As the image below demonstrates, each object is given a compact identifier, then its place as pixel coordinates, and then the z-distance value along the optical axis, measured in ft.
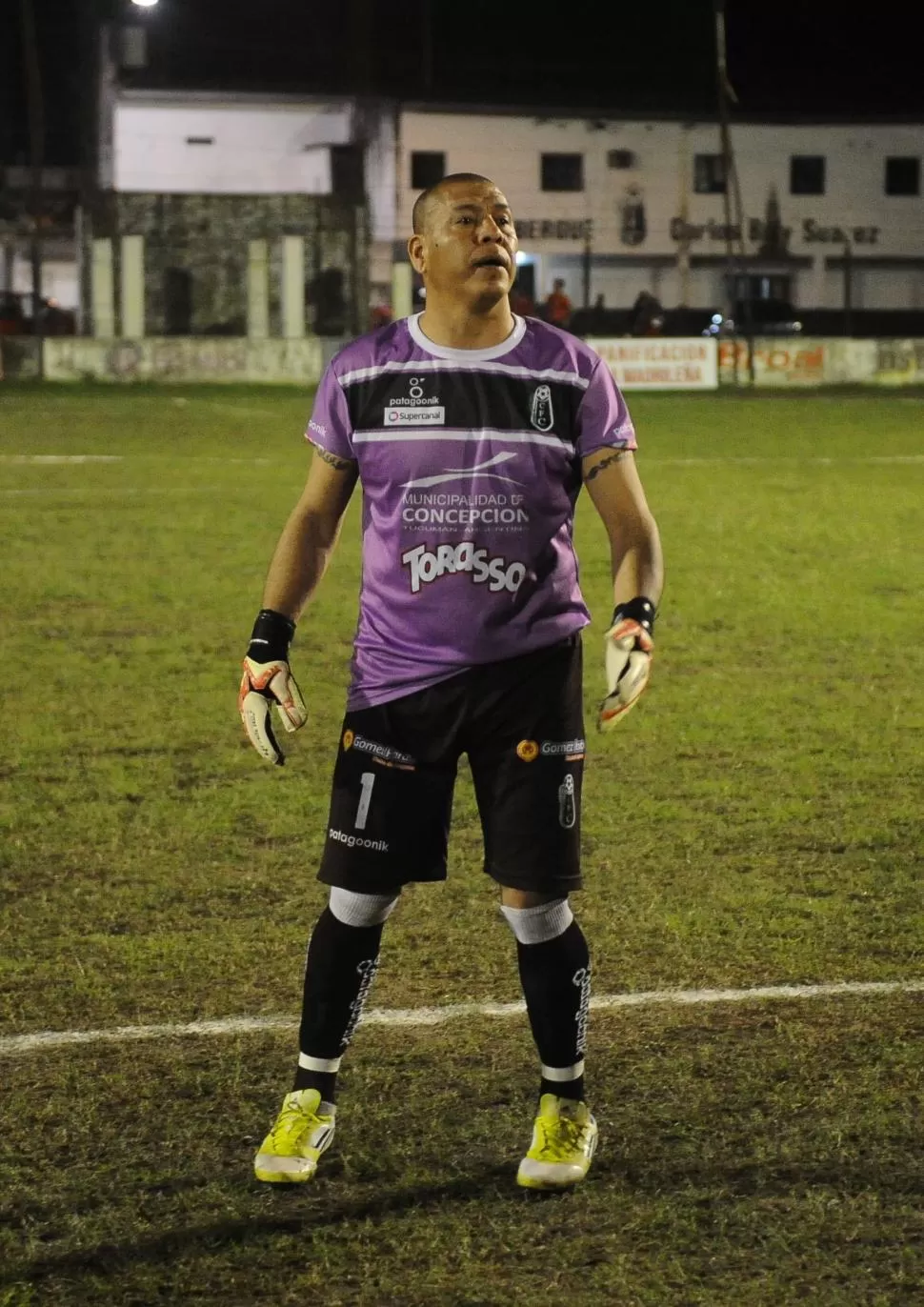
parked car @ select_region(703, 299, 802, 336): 168.92
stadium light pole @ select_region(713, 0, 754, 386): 130.21
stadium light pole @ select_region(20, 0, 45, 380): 125.59
